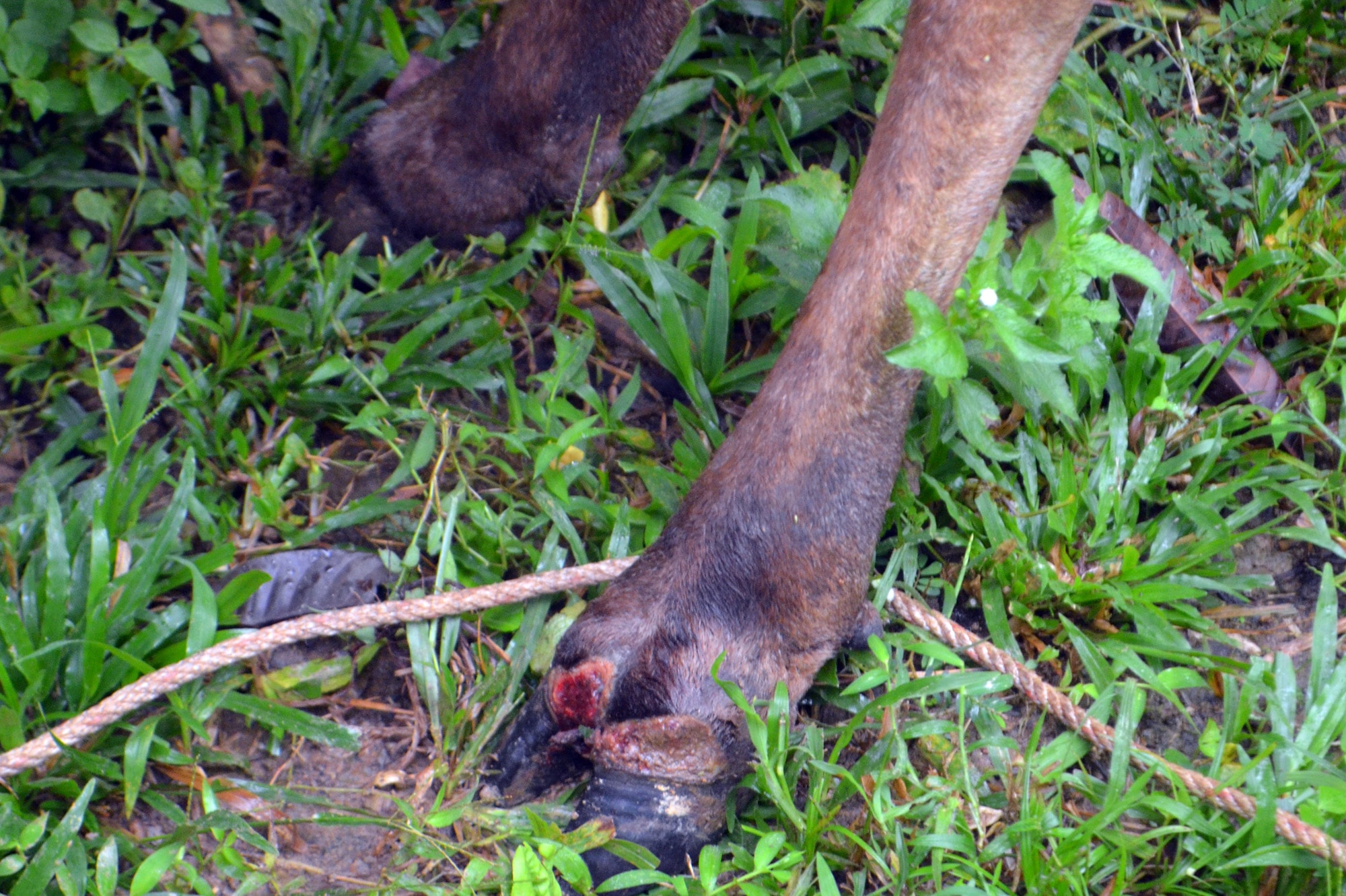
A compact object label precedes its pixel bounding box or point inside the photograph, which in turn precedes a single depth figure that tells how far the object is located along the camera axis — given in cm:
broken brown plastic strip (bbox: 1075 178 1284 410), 184
